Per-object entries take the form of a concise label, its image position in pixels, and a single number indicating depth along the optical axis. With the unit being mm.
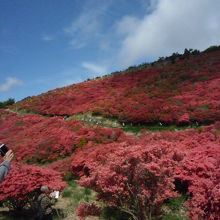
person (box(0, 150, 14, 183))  2849
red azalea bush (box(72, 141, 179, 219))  6125
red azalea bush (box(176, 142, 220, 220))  5941
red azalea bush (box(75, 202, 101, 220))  7047
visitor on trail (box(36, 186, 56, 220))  6527
